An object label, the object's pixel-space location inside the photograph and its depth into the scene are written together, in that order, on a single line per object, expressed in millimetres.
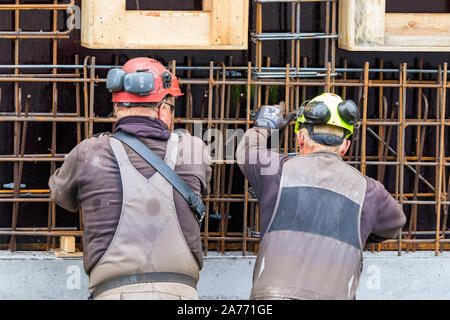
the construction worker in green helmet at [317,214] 9141
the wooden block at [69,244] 12930
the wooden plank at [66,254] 12836
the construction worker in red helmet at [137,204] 9156
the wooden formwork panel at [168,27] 12109
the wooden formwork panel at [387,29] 12414
